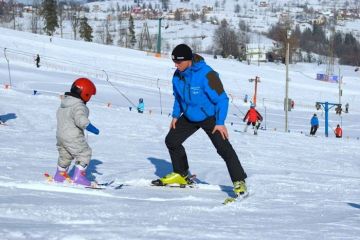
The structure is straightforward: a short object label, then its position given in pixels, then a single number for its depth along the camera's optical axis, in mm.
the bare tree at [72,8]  181488
